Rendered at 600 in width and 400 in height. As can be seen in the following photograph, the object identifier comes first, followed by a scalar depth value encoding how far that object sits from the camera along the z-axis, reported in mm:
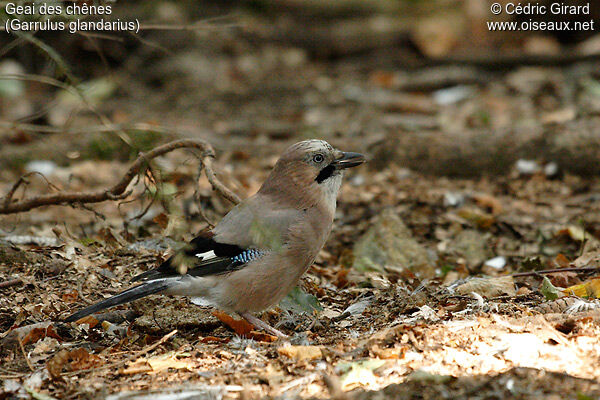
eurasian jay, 8234
